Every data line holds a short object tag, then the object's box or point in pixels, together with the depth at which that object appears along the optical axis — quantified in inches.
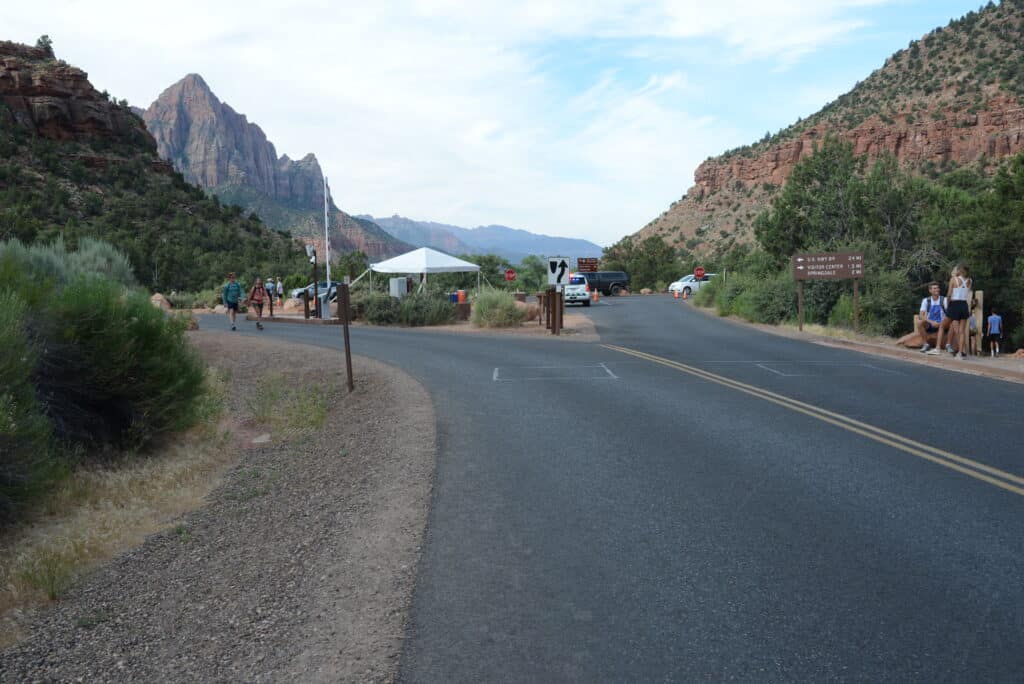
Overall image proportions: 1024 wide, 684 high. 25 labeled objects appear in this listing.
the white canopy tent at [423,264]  1288.1
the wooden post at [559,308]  1020.6
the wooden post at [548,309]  1063.6
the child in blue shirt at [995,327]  791.1
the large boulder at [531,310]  1167.0
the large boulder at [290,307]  1579.4
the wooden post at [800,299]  1049.5
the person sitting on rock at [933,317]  750.4
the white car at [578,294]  1764.3
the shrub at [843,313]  1073.5
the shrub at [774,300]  1204.5
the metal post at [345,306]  546.0
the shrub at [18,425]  283.4
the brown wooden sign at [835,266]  979.3
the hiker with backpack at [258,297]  1115.5
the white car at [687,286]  2226.9
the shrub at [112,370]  386.9
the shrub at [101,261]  691.3
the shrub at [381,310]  1283.0
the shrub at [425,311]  1241.4
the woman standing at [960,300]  668.9
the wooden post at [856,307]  976.9
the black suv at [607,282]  2369.6
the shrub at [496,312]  1132.5
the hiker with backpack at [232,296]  1052.1
